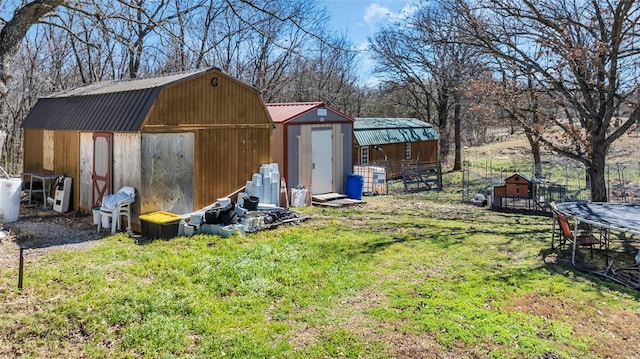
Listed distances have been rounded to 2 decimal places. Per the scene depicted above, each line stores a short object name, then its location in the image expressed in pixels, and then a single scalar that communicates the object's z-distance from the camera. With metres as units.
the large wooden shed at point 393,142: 22.09
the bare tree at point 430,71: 23.75
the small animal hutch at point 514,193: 14.76
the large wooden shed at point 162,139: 9.20
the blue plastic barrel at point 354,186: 14.46
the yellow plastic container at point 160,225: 8.56
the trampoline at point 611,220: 7.16
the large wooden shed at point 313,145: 13.18
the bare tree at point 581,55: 10.73
